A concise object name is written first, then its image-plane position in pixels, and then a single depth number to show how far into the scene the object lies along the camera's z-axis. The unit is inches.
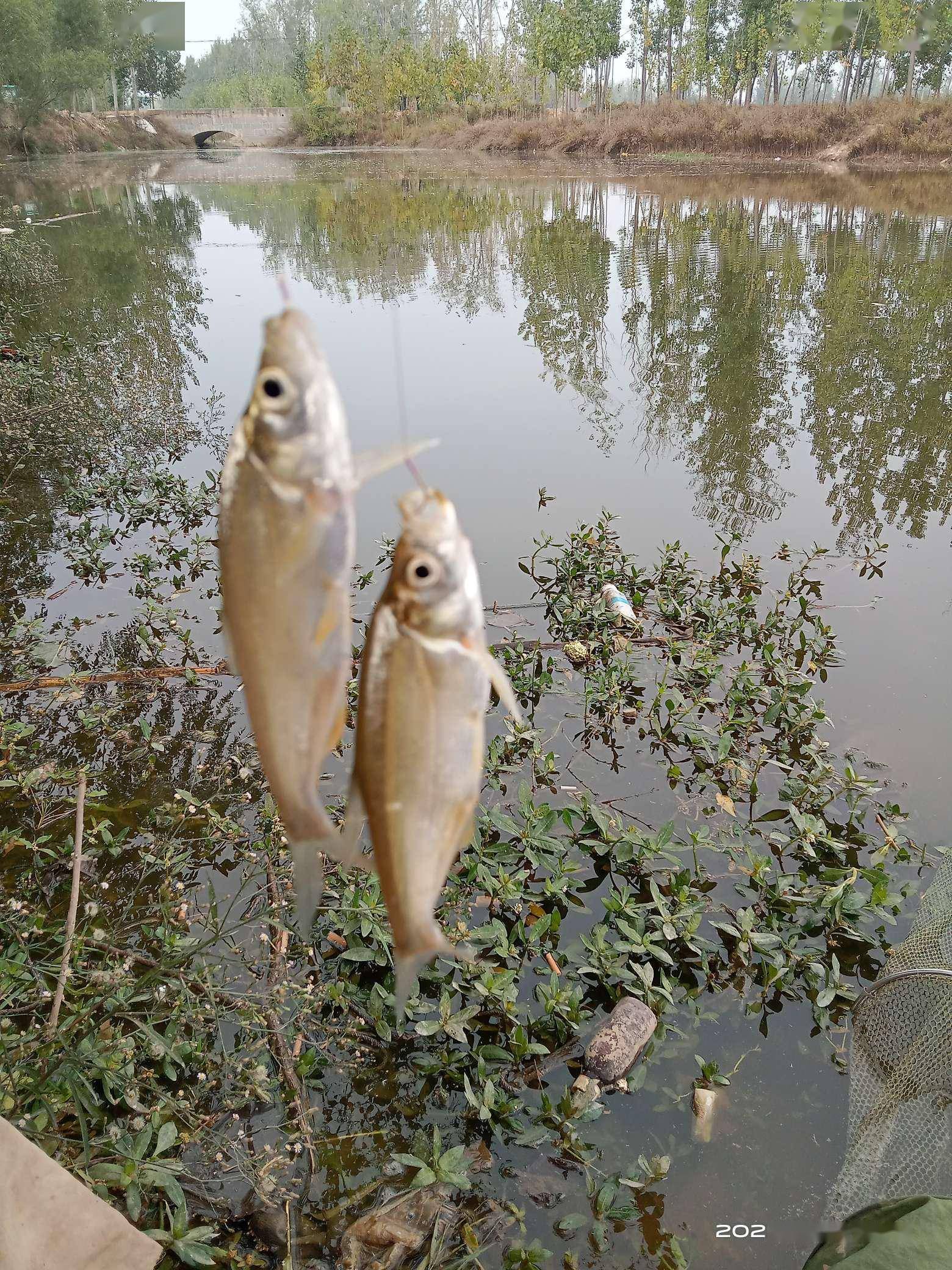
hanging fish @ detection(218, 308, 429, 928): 25.4
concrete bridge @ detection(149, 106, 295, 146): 2196.1
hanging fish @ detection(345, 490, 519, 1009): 28.9
